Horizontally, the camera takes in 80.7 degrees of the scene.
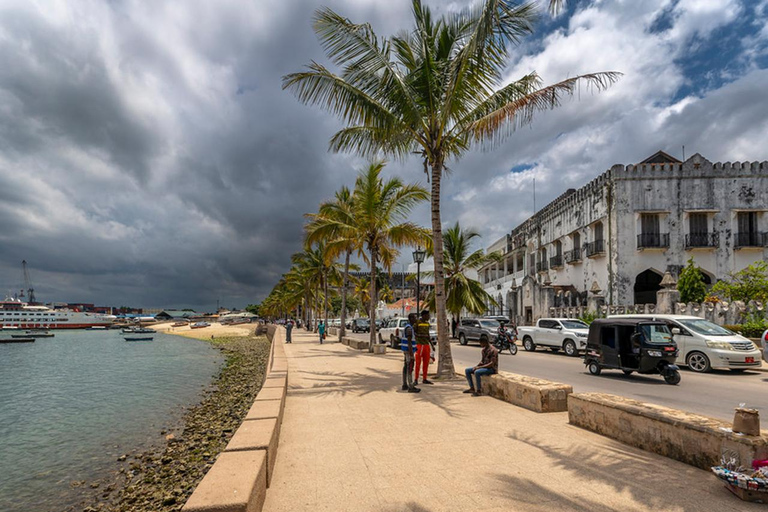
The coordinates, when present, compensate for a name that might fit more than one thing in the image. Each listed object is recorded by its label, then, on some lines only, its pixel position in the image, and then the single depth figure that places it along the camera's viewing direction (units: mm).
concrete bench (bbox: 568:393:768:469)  4078
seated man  8898
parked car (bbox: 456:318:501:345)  26084
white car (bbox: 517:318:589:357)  20080
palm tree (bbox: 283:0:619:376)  10898
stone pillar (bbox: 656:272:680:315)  21672
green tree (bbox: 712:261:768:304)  19489
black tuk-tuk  11828
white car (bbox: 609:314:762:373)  13500
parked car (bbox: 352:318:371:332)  47156
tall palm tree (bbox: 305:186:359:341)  21016
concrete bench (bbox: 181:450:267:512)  3059
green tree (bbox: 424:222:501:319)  30719
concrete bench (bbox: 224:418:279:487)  4293
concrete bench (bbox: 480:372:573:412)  7234
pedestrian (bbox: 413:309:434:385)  10227
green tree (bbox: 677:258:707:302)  22469
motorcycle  21000
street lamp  22292
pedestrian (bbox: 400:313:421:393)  9422
